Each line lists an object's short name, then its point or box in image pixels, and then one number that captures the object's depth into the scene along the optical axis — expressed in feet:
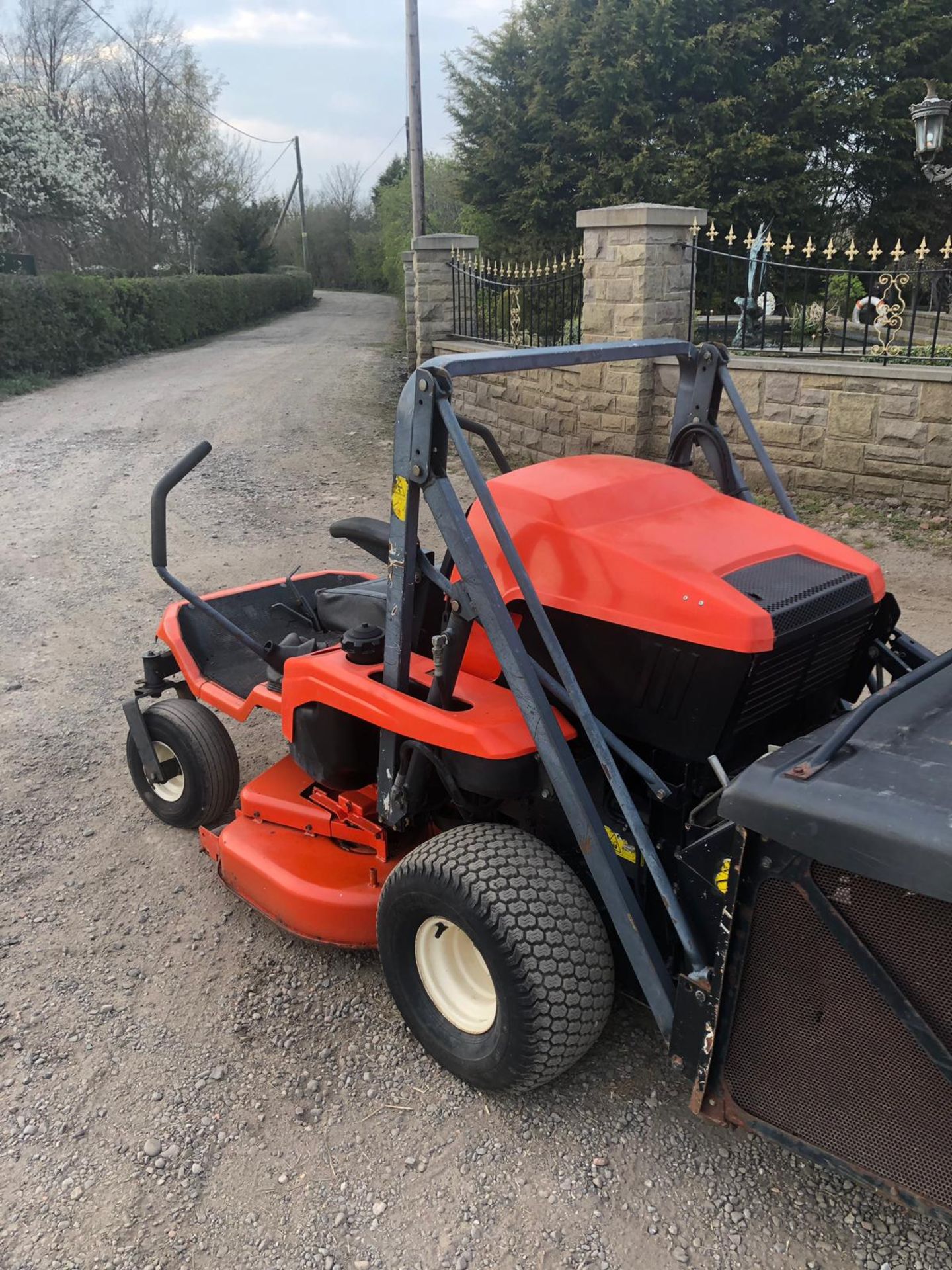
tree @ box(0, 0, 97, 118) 82.74
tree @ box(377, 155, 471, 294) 90.22
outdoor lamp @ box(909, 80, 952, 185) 33.53
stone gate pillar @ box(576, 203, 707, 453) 22.89
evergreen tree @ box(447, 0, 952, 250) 48.93
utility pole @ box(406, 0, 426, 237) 49.14
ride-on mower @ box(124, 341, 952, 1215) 5.27
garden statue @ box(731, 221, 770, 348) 24.14
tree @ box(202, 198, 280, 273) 90.27
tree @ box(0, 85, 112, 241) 70.49
